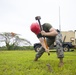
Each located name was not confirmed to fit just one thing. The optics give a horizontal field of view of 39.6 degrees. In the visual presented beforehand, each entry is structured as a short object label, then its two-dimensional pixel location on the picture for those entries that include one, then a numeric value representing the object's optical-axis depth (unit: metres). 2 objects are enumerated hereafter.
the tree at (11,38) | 15.09
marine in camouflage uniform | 2.84
